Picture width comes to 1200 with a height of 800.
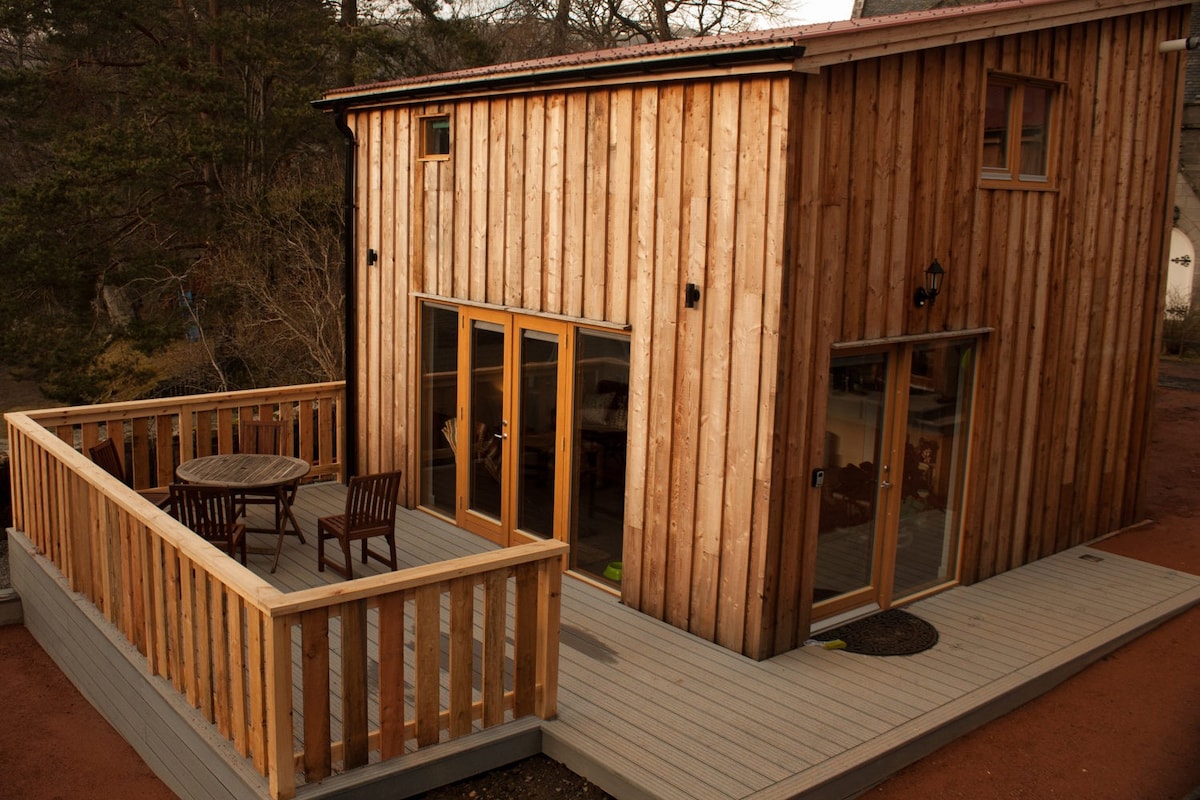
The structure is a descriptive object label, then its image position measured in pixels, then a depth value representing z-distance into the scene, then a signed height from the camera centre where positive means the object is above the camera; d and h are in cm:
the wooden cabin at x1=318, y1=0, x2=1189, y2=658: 629 -22
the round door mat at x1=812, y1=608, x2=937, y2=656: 672 -228
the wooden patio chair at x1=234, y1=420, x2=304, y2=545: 910 -154
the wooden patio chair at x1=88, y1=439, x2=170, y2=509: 776 -149
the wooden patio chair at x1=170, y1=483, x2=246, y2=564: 717 -176
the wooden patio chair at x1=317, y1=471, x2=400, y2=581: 736 -176
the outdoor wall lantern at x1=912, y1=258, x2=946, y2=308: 688 -11
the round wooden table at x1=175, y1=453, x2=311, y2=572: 779 -160
